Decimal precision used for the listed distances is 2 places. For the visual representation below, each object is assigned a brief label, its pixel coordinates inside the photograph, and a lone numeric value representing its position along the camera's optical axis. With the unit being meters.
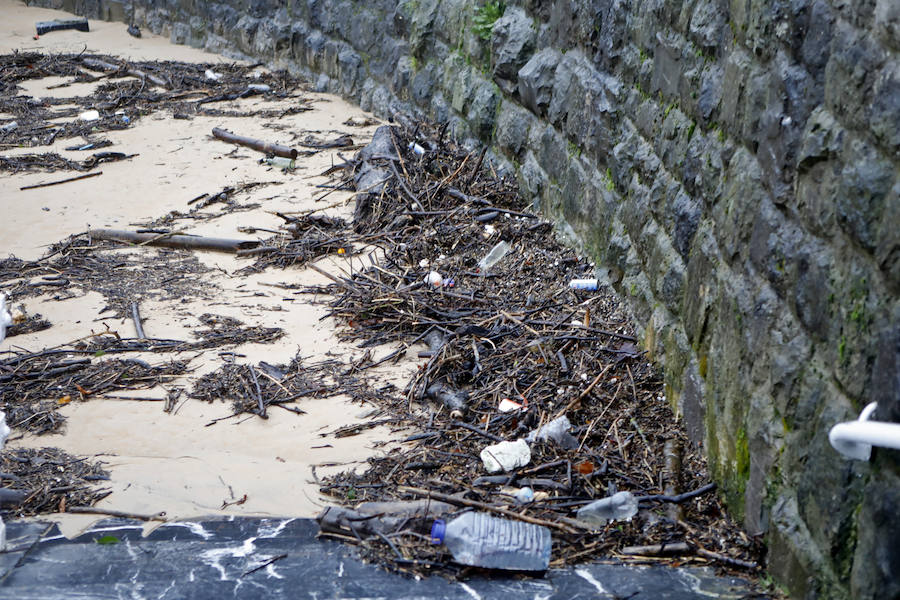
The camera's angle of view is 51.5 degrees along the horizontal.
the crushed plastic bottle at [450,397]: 3.97
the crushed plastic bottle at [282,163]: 7.71
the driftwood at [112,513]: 3.18
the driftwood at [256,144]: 7.87
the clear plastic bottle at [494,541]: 2.80
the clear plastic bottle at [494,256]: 5.47
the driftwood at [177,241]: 6.11
